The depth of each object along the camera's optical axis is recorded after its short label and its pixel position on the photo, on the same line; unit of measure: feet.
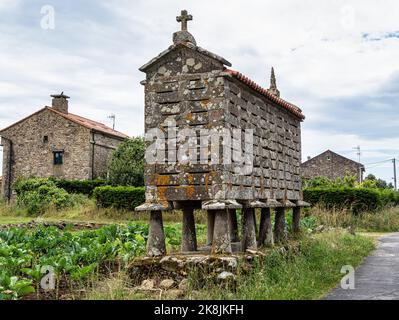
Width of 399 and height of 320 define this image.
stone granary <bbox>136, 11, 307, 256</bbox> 26.22
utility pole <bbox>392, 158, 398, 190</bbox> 184.30
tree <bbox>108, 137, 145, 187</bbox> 94.53
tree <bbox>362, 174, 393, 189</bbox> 181.37
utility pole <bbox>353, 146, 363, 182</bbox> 157.91
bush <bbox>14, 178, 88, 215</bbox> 78.69
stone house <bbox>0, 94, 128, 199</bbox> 102.73
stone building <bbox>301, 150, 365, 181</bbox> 156.15
